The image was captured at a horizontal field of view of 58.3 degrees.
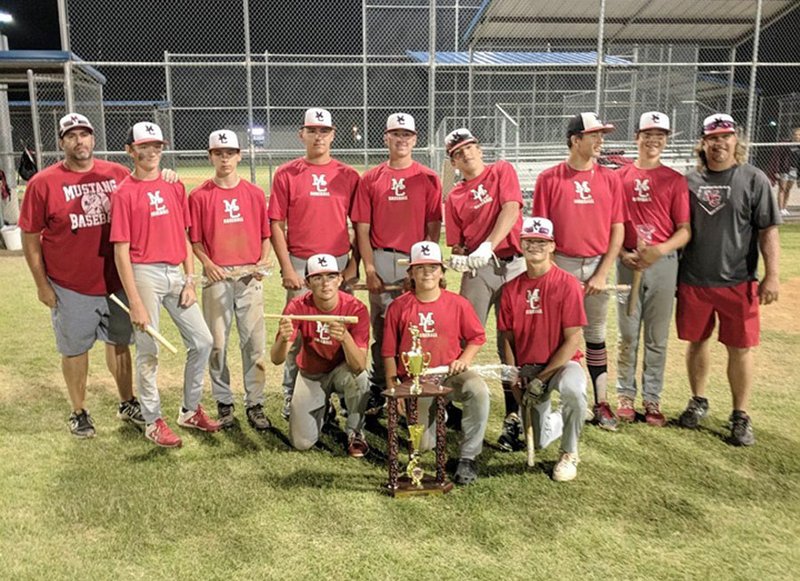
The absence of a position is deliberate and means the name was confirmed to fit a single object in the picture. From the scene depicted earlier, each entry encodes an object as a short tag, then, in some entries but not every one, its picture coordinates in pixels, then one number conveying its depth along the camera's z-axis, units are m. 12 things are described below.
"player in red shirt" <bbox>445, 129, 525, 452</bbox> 4.94
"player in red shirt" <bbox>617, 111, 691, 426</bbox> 5.09
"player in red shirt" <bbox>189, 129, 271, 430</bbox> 5.06
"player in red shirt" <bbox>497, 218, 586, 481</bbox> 4.51
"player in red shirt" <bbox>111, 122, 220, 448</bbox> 4.73
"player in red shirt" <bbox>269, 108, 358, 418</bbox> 5.22
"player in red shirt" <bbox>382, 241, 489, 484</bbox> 4.49
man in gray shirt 4.94
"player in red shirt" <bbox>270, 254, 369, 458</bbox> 4.75
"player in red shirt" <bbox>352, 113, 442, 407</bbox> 5.23
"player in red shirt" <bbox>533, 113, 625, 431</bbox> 5.04
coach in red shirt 4.88
